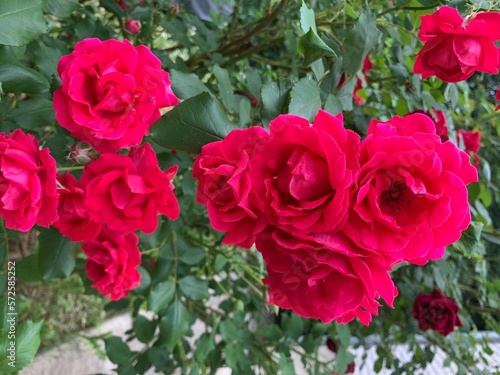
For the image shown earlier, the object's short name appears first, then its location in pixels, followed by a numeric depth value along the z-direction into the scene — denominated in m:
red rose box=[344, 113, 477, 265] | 0.37
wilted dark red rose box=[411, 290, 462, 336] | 1.04
